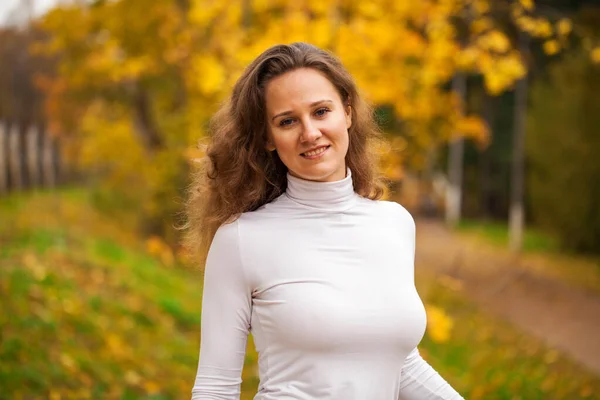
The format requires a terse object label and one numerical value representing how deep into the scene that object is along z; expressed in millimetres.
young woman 1813
